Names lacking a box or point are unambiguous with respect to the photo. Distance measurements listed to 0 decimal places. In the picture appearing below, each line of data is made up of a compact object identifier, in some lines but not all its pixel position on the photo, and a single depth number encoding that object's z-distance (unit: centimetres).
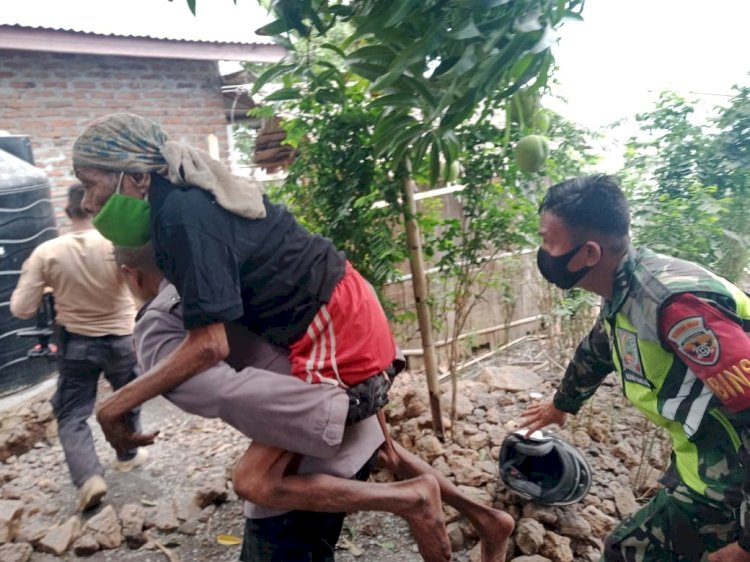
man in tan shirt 383
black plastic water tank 459
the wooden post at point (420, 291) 308
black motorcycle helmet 271
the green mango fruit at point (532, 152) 273
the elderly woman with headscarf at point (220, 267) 169
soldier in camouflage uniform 160
